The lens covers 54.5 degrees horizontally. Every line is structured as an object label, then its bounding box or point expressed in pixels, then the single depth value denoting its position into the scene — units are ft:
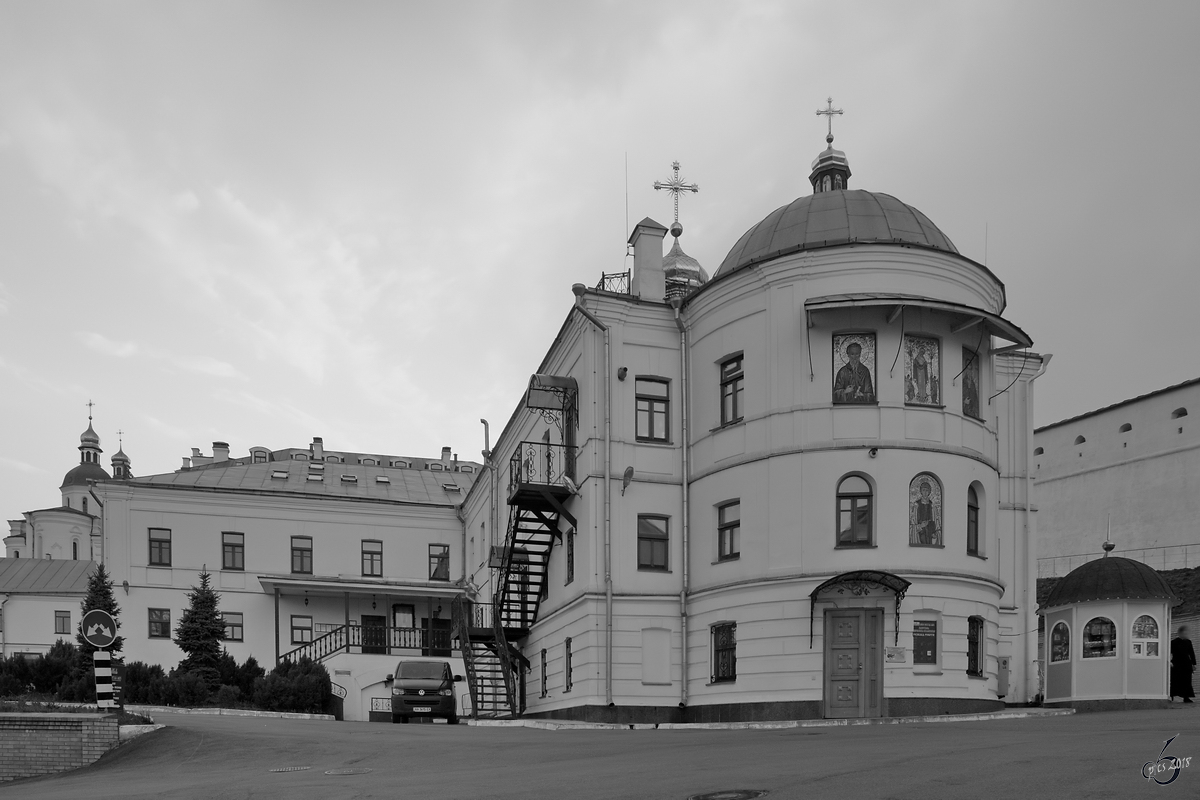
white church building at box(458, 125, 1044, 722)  75.10
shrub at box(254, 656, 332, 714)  104.73
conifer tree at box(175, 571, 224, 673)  117.29
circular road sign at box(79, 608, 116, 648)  55.93
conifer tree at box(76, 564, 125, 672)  135.85
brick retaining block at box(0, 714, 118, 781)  53.88
